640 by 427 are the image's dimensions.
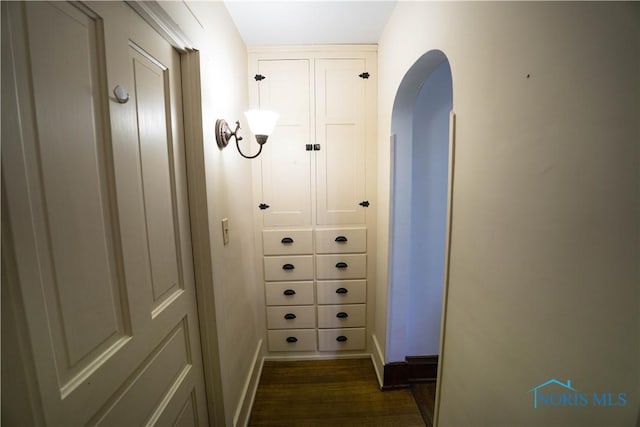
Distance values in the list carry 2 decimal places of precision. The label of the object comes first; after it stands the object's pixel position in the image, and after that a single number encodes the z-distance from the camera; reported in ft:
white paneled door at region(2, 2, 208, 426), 1.37
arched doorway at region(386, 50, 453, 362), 4.79
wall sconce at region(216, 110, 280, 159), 3.71
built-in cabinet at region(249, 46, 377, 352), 5.50
